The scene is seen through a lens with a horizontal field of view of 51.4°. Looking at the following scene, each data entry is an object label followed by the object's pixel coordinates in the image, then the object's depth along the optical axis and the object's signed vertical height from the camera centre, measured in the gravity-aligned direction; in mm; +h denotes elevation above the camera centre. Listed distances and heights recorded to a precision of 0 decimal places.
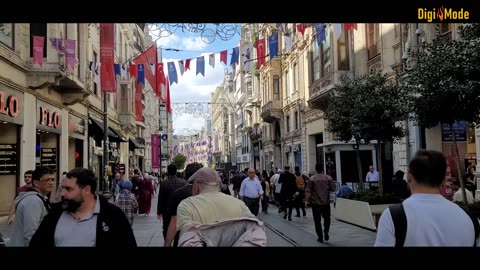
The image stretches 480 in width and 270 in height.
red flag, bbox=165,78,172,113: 23088 +3334
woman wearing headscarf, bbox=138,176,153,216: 18234 -1107
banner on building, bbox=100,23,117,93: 21422 +4955
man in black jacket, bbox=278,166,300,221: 16641 -864
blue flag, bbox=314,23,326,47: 17994 +5061
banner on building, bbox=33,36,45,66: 17312 +4236
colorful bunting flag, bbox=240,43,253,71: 27938 +6741
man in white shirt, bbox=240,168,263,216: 13844 -736
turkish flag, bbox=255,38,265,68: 19531 +4694
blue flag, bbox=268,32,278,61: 19250 +4719
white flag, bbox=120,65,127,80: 24519 +5010
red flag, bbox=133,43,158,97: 19297 +4294
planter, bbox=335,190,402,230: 12836 -1200
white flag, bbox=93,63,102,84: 23897 +4714
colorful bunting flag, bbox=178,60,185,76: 19419 +3931
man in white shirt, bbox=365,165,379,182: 19625 -531
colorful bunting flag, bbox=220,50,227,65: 18844 +4154
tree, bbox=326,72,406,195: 15188 +1672
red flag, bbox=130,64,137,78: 21891 +4412
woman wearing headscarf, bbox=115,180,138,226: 9617 -666
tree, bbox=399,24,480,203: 9086 +1538
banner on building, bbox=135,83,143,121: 37044 +5264
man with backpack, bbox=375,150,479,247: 2908 -331
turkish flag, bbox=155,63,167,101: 21141 +3880
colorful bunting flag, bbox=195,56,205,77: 18867 +3884
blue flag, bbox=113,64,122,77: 23462 +4733
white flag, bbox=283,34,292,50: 23222 +5794
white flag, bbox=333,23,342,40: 15613 +4333
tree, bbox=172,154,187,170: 118712 +1731
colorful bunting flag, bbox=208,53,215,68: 19070 +4062
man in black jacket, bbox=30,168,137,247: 3479 -374
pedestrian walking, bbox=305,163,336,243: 11438 -804
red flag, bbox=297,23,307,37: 17888 +5000
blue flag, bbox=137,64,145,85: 21262 +4129
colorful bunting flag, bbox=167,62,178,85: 19375 +3735
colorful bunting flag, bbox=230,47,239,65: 18578 +4106
